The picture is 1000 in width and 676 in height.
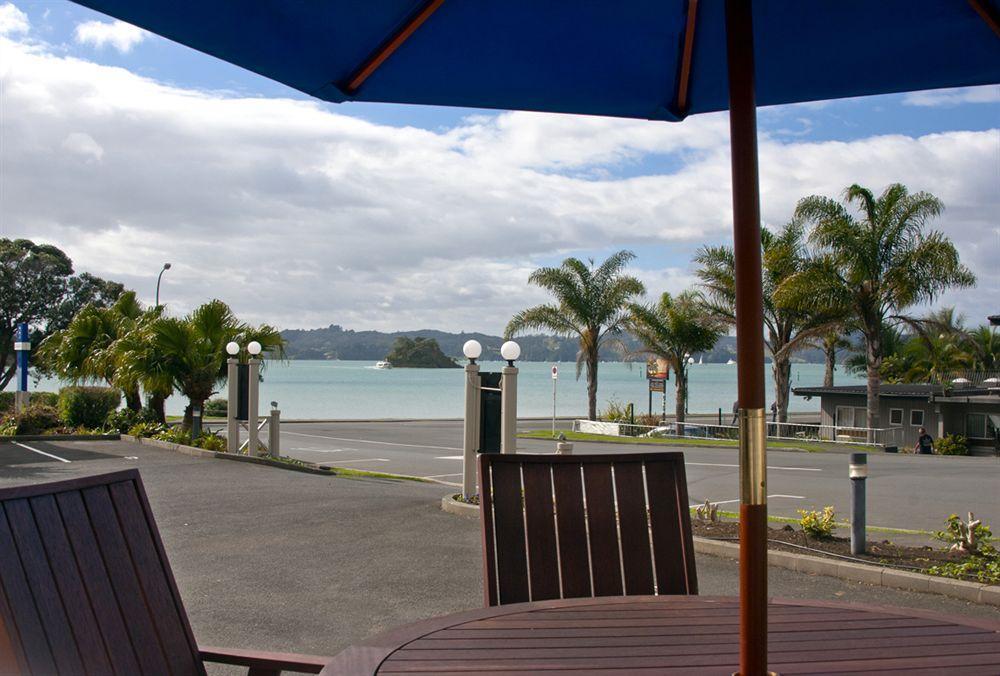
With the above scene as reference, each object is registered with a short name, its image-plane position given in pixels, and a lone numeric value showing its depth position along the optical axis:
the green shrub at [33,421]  21.88
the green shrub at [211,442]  18.53
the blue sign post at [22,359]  24.09
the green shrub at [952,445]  31.03
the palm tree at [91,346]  22.55
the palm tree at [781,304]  32.38
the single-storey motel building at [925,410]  31.94
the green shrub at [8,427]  21.58
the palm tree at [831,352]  43.50
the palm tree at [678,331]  36.84
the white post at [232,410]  17.95
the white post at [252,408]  17.50
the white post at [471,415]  11.93
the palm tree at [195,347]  19.69
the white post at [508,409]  11.16
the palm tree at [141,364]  19.53
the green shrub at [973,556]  6.99
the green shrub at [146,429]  21.31
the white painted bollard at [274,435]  18.20
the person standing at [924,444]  30.88
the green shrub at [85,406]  23.23
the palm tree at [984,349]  51.69
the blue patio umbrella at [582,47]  3.15
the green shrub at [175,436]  19.53
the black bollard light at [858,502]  7.93
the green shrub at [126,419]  22.80
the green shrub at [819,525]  8.59
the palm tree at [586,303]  37.00
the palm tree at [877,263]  29.84
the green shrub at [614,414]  36.62
